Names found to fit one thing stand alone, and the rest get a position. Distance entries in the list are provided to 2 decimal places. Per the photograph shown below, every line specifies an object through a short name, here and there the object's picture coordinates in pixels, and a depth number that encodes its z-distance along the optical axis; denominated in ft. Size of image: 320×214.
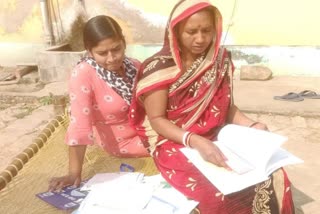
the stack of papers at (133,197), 6.81
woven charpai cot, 7.72
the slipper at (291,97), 17.04
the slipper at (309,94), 17.16
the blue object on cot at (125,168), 8.41
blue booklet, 7.35
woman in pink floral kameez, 7.48
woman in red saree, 6.68
